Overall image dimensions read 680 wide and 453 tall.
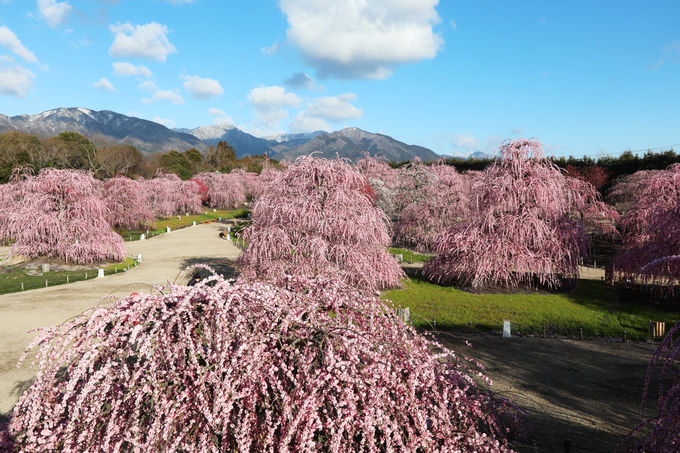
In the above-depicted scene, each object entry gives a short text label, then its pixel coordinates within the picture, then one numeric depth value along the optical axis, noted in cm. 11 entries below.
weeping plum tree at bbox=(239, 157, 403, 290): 1166
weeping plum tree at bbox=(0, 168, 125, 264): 1942
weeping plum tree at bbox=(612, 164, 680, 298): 1207
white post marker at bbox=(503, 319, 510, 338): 1070
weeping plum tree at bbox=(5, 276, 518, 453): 371
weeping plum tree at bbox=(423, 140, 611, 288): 1489
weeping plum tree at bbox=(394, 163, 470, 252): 2469
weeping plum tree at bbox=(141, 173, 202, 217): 4144
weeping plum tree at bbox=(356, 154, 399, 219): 2984
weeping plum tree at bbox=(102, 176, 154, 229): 3100
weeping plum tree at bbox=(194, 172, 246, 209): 5213
